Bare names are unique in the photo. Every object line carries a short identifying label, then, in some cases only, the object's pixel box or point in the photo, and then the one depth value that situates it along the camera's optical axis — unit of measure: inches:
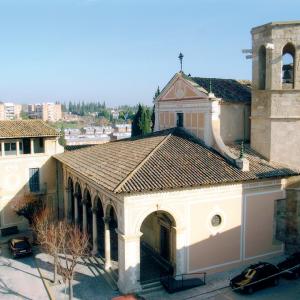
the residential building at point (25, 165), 1189.7
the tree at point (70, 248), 685.9
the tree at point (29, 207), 1099.3
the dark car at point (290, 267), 781.3
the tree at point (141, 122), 2201.0
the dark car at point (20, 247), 958.9
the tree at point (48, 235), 788.6
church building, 741.3
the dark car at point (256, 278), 722.2
